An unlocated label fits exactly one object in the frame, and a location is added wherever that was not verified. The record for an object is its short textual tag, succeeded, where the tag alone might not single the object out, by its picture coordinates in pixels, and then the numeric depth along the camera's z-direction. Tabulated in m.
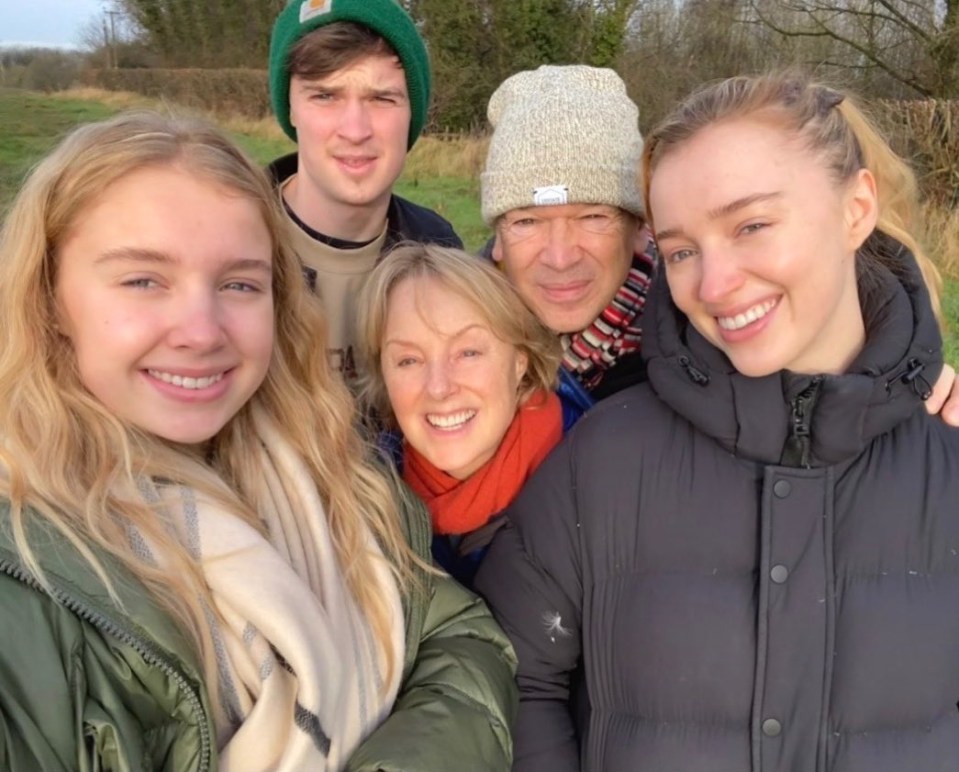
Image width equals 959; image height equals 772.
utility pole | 41.60
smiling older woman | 2.38
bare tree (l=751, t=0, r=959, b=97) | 13.25
